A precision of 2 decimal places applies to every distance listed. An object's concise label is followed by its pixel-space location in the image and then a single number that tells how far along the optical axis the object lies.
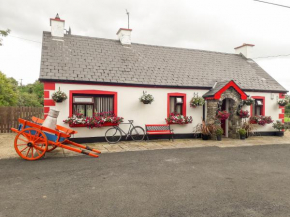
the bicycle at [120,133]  9.87
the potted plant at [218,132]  10.68
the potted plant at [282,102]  12.73
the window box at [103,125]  9.30
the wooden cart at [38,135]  6.25
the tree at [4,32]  13.94
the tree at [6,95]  16.41
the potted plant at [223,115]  10.87
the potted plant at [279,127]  12.64
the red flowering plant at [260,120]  12.19
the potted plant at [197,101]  10.91
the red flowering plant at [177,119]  10.67
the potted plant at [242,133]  11.08
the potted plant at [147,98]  10.10
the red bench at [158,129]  10.18
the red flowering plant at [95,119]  9.14
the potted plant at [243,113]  11.24
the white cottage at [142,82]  9.66
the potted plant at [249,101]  11.75
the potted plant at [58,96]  8.80
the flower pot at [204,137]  10.78
